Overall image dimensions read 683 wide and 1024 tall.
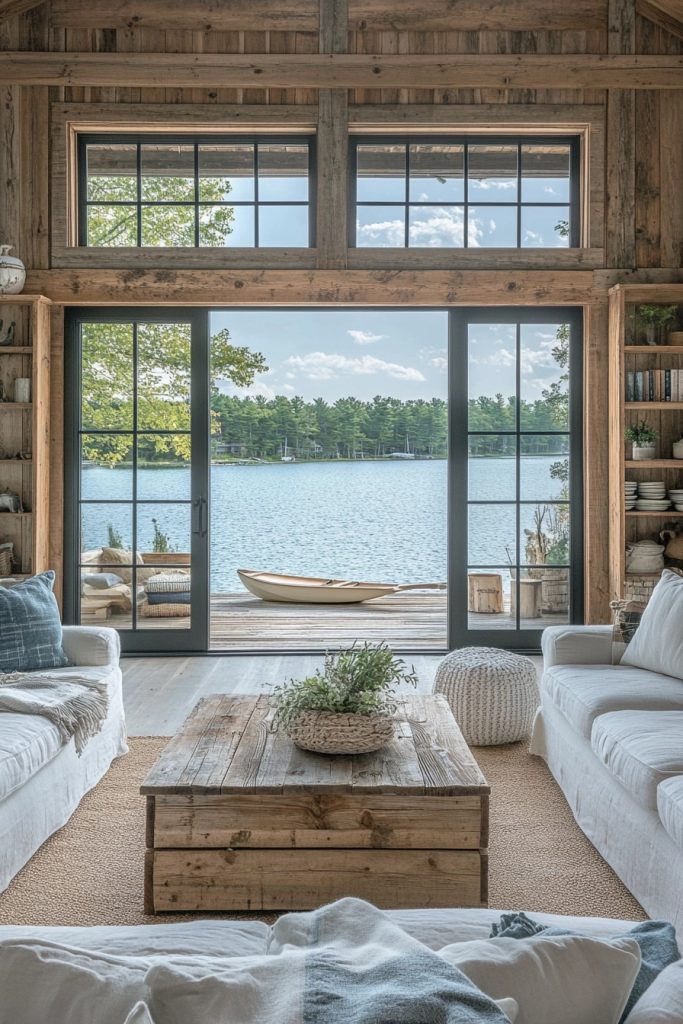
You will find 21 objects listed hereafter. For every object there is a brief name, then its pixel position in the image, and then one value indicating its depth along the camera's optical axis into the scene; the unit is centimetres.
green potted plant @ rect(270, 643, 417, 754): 267
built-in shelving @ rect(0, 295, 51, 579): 569
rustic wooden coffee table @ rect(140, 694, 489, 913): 248
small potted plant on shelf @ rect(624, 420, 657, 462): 572
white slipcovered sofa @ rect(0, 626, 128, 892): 265
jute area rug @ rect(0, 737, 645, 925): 254
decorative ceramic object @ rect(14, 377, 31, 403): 571
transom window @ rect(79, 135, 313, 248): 592
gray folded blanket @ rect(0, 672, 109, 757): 304
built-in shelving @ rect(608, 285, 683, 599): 562
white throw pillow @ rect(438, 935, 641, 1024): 87
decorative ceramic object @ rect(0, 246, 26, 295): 556
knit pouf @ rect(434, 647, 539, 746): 404
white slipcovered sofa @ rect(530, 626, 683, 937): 239
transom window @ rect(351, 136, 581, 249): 596
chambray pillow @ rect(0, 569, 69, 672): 356
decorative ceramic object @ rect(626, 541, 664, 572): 573
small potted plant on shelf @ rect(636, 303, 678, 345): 575
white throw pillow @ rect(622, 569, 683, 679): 347
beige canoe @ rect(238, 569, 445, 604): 934
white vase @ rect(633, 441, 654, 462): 571
